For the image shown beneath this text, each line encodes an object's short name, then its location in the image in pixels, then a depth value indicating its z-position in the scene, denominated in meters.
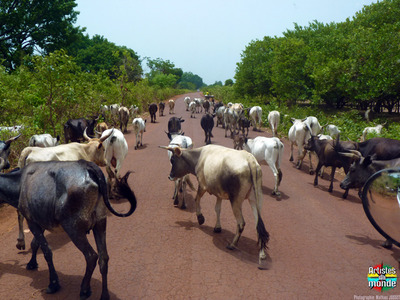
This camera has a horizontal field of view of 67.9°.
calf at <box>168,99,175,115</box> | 30.53
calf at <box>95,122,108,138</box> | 12.45
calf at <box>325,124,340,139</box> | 12.11
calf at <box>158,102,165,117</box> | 28.47
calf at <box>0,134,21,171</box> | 5.90
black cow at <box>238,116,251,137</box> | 16.01
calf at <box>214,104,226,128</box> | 21.42
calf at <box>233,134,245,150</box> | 9.85
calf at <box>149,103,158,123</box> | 22.83
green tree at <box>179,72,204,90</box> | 138.05
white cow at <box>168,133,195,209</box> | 7.28
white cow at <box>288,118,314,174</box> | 11.14
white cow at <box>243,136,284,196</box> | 8.24
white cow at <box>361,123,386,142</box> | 11.38
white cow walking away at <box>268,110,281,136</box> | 16.23
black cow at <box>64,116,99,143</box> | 10.60
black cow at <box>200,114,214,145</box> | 15.09
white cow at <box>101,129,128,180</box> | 8.12
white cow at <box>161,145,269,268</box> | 5.14
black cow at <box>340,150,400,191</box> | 6.25
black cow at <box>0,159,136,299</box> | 3.77
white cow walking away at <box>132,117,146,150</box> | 13.91
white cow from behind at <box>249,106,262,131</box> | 19.28
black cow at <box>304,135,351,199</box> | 8.05
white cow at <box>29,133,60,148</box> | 7.55
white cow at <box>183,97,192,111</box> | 35.12
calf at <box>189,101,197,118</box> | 28.50
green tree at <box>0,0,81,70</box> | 24.48
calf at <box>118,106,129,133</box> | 17.03
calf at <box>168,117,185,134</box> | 11.49
